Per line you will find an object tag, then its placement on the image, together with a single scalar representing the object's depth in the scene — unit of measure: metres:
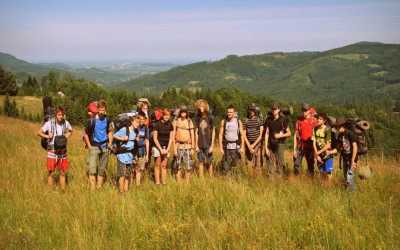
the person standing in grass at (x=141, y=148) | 7.51
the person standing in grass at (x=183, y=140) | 7.89
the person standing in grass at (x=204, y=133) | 8.19
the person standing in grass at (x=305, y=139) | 8.20
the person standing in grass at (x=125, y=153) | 6.90
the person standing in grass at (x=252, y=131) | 8.39
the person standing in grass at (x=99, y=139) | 7.09
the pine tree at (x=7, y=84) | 79.43
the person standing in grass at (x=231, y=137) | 8.12
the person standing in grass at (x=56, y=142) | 7.04
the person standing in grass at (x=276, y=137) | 7.94
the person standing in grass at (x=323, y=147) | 7.56
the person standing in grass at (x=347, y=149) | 6.50
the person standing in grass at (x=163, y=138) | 7.84
